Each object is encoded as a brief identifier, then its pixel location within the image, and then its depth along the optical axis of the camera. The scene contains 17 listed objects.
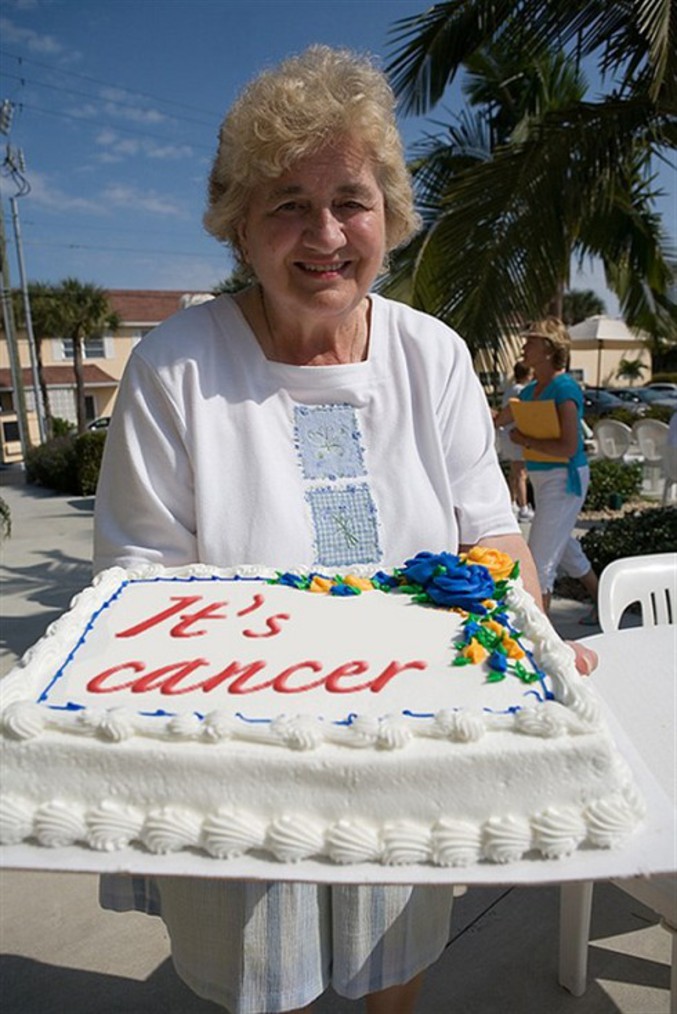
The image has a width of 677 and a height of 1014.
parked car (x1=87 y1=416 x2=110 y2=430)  27.12
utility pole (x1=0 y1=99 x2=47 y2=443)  21.17
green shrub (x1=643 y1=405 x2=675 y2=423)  17.88
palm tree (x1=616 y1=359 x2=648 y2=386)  44.12
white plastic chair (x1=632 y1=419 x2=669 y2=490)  10.70
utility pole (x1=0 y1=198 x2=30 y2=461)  20.59
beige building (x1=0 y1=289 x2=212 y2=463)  35.56
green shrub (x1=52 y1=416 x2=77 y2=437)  31.42
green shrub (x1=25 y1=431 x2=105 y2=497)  14.08
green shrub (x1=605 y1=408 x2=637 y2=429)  17.87
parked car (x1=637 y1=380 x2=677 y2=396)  27.67
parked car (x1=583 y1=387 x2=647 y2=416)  21.72
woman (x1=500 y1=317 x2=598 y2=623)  4.66
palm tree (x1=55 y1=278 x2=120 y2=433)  33.44
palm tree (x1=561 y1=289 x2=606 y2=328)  53.22
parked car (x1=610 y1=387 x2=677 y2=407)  24.89
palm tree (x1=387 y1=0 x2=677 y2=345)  4.59
